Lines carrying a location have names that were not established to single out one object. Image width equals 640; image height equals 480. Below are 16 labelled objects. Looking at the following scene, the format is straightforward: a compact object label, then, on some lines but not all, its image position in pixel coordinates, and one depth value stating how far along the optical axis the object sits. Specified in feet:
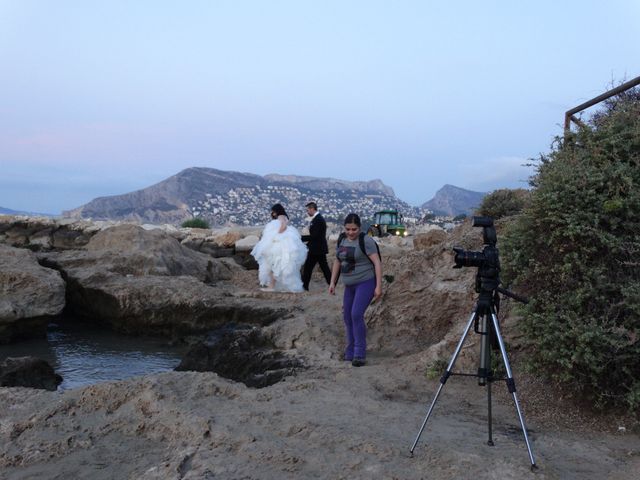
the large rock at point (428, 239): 47.83
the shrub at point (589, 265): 15.67
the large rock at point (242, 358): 22.50
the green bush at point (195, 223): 102.13
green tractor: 104.99
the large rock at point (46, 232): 67.62
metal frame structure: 20.42
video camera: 14.23
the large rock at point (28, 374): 22.38
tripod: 13.67
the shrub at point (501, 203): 31.22
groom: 38.24
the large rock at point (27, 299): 32.81
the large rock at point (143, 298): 35.86
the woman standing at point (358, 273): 22.65
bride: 39.58
